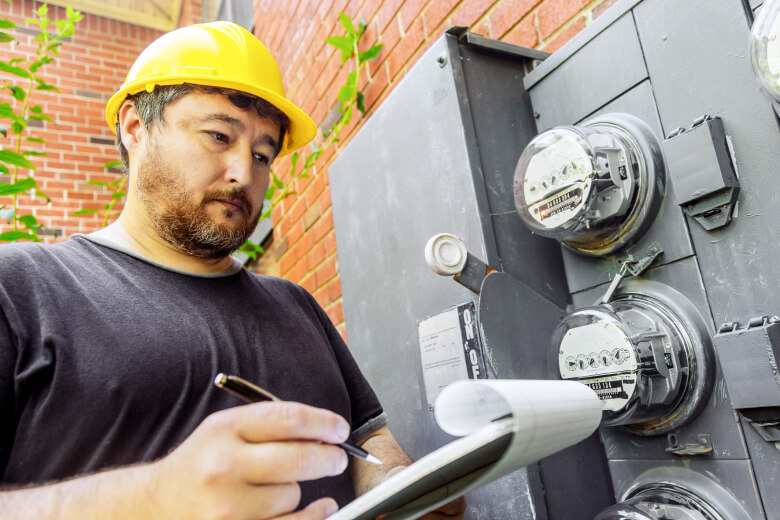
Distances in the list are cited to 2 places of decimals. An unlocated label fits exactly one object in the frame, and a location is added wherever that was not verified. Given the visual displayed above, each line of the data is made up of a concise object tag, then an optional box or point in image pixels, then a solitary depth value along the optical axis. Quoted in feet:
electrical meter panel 2.25
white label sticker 2.97
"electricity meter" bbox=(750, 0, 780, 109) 1.96
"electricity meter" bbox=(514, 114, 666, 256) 2.63
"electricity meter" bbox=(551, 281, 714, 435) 2.42
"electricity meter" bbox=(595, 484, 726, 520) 2.30
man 1.69
